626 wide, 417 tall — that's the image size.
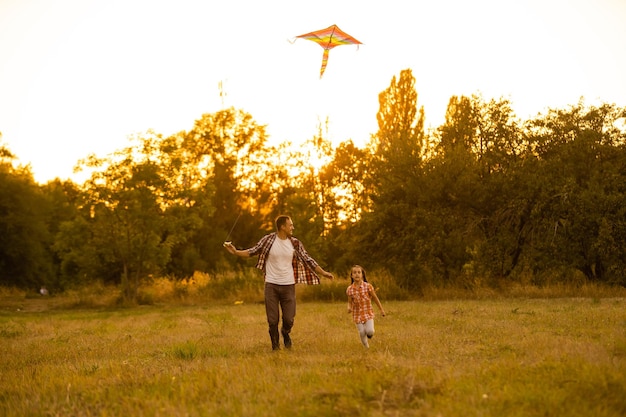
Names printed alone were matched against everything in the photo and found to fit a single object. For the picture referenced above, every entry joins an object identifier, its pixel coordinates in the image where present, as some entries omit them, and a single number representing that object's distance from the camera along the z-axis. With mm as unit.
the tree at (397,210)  29047
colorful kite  15611
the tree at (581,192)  25453
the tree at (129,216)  30438
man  11102
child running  11117
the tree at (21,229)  44250
